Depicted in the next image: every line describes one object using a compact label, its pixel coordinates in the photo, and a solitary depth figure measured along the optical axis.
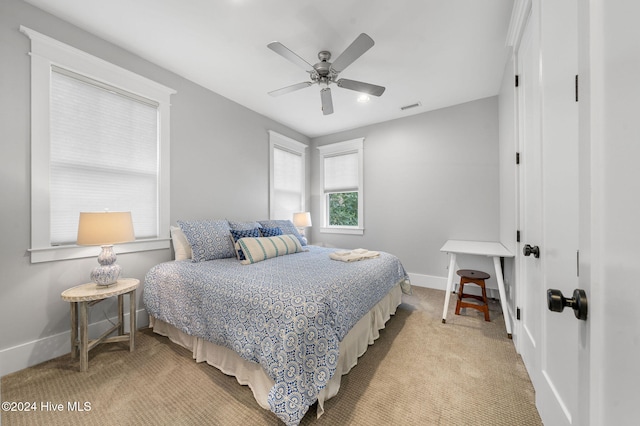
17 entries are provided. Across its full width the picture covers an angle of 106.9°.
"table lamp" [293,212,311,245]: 4.25
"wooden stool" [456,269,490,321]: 2.58
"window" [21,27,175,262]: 1.93
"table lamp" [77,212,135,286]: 1.83
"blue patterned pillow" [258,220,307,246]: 3.39
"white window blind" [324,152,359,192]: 4.54
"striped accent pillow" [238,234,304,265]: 2.43
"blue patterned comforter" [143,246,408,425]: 1.32
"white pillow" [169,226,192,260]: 2.56
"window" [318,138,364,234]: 4.45
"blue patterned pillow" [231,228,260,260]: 2.56
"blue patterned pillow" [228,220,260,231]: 2.99
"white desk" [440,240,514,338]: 2.34
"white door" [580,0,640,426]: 0.48
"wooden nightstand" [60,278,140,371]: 1.79
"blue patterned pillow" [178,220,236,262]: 2.44
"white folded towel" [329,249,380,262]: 2.49
